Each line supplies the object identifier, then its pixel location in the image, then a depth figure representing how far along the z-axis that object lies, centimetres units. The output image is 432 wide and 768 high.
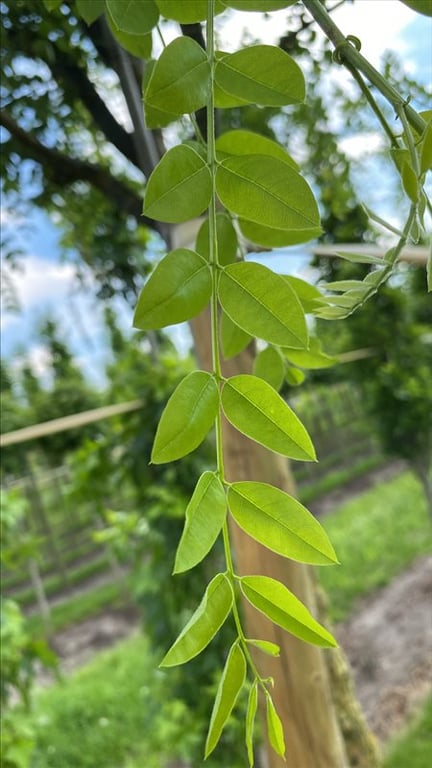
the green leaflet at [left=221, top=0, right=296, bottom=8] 18
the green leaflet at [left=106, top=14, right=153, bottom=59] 24
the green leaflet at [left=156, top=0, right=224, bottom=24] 19
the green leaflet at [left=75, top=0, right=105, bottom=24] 24
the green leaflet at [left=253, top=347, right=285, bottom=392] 26
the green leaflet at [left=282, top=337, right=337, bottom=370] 27
